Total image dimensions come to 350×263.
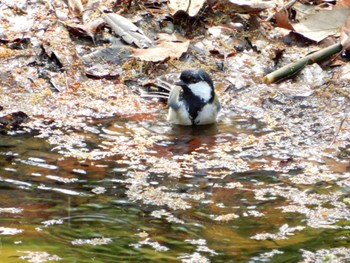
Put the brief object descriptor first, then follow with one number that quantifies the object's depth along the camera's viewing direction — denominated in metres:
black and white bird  14.48
